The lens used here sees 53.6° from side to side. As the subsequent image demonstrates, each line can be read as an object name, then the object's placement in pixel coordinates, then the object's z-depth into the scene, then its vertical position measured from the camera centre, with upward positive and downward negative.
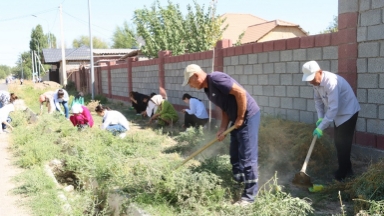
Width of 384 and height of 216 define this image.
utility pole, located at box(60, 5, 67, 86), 26.67 +1.65
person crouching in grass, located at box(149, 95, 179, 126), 9.76 -0.97
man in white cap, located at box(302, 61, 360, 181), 4.32 -0.39
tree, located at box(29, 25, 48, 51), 70.62 +7.30
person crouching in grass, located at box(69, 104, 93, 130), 8.55 -0.91
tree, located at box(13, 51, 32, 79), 79.91 +3.00
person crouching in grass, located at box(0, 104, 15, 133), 10.48 -0.96
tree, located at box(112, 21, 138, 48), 62.06 +6.36
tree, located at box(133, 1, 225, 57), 16.09 +2.04
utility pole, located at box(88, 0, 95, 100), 19.12 +1.83
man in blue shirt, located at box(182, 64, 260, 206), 3.82 -0.39
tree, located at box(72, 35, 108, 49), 81.86 +7.88
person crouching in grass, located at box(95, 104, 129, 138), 7.76 -0.93
